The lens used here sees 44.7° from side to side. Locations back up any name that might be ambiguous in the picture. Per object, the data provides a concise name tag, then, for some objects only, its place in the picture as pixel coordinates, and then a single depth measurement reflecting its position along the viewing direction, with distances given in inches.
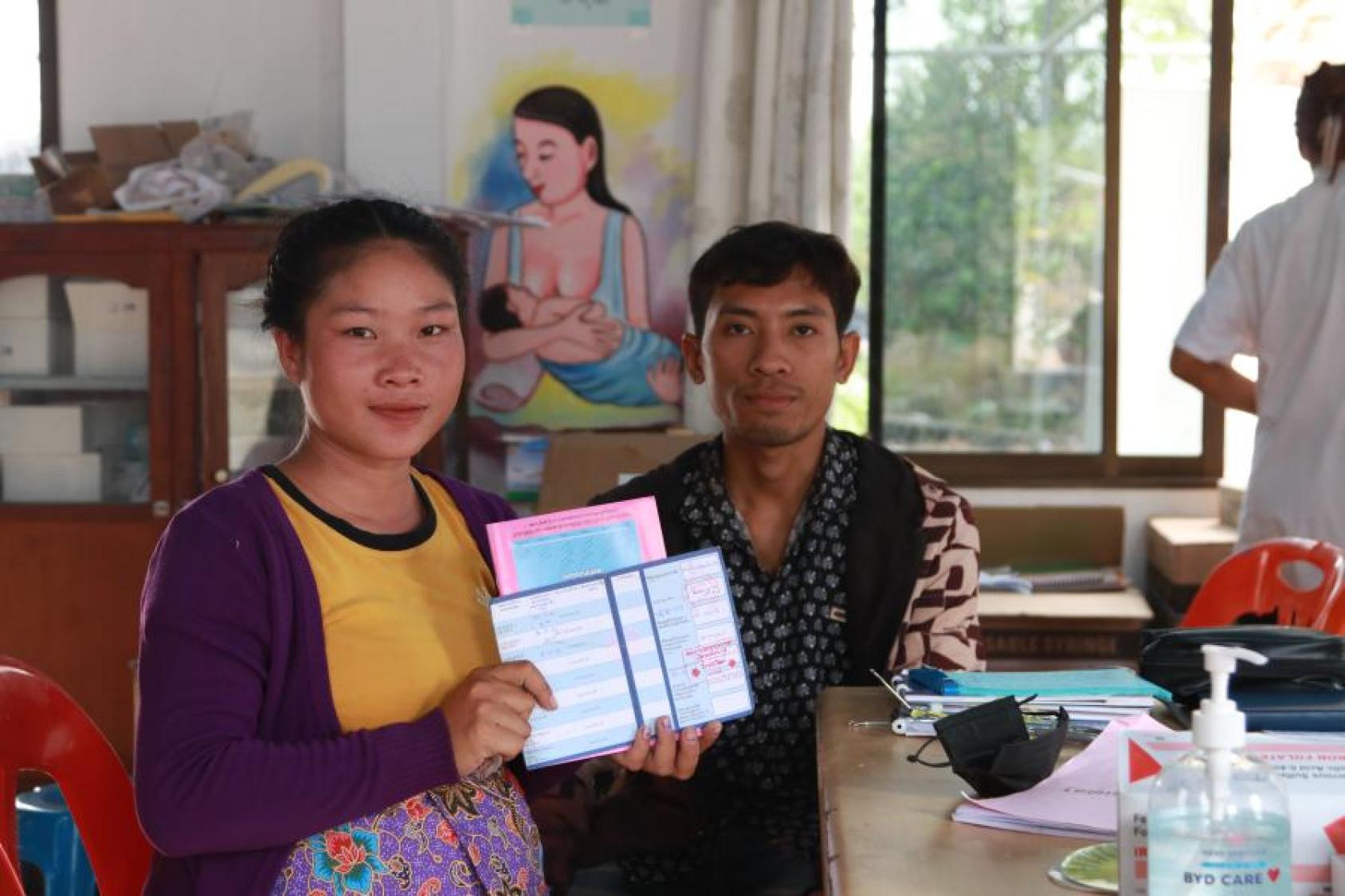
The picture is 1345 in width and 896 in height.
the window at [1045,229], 186.2
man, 87.1
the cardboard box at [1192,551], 167.6
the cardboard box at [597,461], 166.9
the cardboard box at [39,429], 176.9
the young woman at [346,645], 58.8
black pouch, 62.1
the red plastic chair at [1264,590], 95.3
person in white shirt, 121.3
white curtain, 176.7
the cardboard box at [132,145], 176.7
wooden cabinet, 170.2
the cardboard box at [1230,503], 175.8
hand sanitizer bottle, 37.7
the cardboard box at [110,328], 173.0
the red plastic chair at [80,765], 59.7
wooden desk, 49.4
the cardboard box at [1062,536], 185.6
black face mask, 58.0
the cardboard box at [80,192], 175.0
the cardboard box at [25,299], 175.6
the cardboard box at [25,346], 176.9
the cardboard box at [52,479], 175.8
